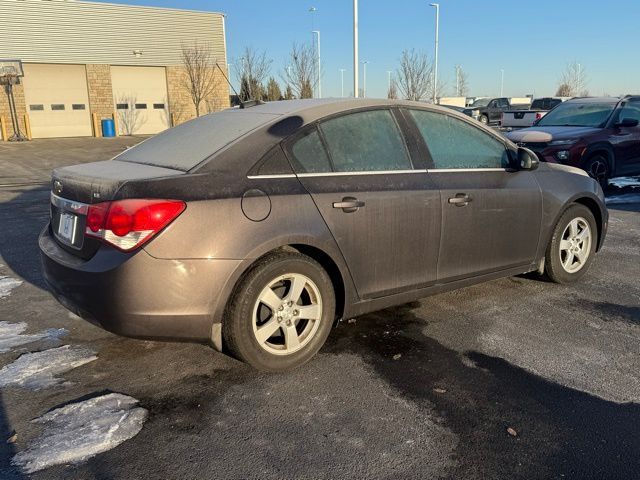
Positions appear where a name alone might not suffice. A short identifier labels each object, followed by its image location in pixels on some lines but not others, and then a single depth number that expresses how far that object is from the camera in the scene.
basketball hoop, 24.34
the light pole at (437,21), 35.16
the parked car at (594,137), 9.23
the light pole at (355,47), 20.61
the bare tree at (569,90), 56.50
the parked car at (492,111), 31.63
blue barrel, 28.20
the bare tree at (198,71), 29.95
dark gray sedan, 2.84
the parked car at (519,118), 20.62
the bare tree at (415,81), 33.34
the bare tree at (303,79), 30.03
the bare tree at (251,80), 30.08
